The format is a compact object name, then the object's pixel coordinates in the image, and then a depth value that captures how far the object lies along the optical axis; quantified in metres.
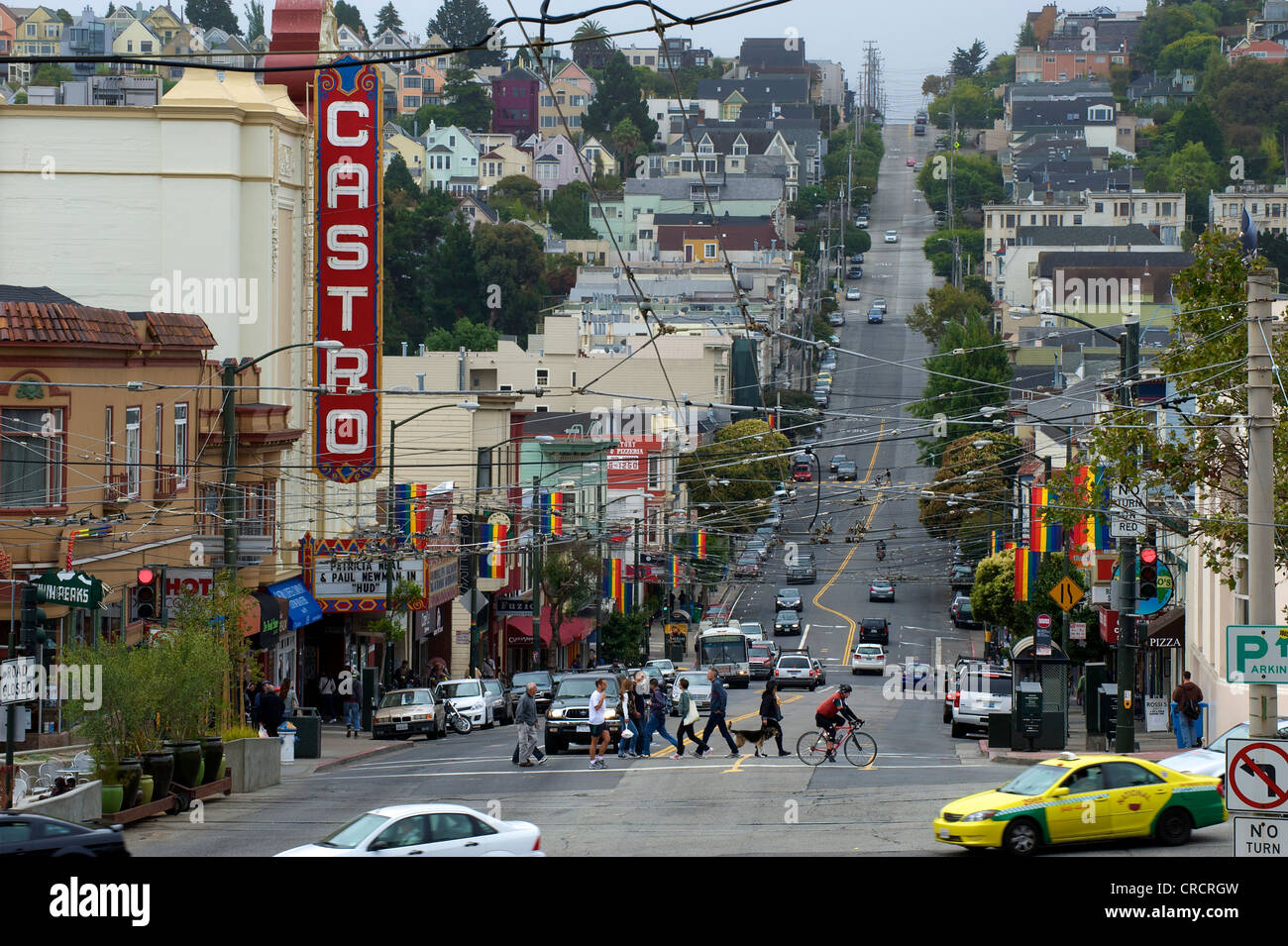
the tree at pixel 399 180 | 168.62
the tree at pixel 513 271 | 154.25
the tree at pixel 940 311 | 150.50
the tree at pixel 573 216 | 195.50
